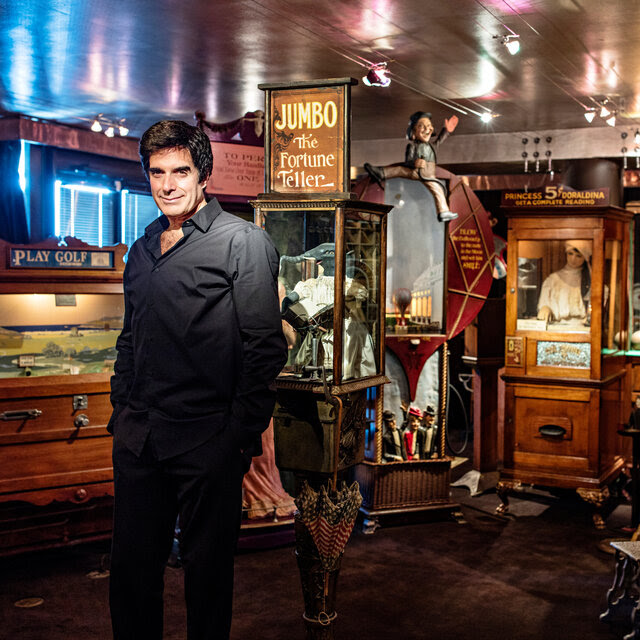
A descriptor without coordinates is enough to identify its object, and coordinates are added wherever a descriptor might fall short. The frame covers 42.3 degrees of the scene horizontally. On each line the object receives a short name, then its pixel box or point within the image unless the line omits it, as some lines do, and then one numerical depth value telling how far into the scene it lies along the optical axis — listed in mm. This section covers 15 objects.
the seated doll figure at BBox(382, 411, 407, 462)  5320
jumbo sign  3102
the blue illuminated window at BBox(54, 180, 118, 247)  9344
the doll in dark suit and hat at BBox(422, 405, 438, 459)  5391
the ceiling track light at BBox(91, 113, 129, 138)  7779
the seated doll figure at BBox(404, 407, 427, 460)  5363
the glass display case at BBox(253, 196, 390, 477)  3211
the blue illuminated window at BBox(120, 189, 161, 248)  9984
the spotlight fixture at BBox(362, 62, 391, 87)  4922
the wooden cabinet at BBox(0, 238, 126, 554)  4102
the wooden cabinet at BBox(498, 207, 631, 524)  5348
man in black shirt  2266
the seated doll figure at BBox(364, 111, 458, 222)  5324
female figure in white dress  5410
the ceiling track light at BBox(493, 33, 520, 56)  4301
